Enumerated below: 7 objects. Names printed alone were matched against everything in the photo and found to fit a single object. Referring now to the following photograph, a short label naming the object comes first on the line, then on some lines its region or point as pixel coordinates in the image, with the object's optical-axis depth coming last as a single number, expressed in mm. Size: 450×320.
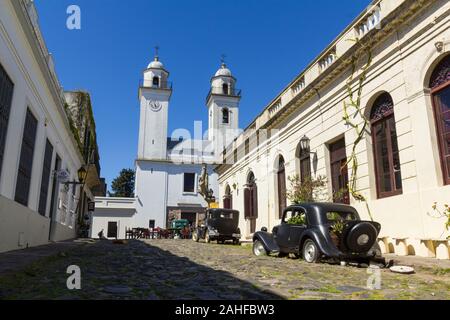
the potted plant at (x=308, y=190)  12750
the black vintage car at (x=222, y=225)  18250
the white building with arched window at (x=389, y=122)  8344
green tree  63344
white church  38188
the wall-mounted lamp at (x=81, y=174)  17469
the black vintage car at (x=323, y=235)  7582
